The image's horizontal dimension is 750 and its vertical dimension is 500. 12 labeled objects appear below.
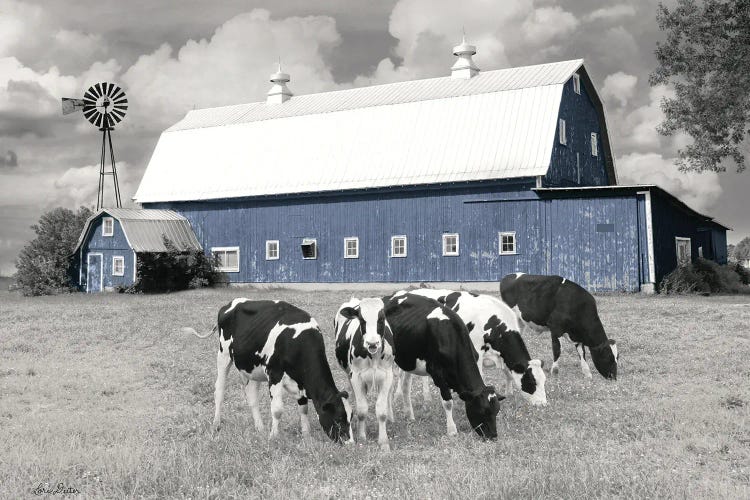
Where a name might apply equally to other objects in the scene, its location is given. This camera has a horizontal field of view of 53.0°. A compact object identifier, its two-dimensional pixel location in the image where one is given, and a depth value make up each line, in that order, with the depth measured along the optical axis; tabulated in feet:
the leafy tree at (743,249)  275.80
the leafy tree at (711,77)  97.14
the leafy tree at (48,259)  121.70
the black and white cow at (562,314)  41.11
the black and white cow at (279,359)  26.25
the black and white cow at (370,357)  26.45
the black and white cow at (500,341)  32.73
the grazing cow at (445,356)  27.63
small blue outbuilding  115.96
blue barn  92.53
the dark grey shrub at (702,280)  89.66
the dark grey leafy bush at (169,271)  114.62
